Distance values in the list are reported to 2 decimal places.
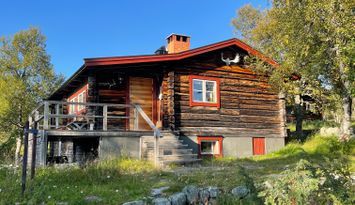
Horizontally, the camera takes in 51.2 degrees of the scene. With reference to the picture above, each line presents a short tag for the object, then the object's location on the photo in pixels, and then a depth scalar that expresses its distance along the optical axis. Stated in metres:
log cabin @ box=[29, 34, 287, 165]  15.16
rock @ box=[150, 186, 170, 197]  8.20
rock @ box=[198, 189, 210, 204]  7.54
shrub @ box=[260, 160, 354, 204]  4.86
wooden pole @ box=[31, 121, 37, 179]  7.95
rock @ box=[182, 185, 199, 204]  7.63
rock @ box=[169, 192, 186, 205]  7.34
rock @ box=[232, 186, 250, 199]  7.51
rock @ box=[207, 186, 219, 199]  7.83
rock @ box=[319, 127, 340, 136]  19.06
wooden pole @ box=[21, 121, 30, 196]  7.41
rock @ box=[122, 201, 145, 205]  7.02
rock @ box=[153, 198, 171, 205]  7.14
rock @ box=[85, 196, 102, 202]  7.55
